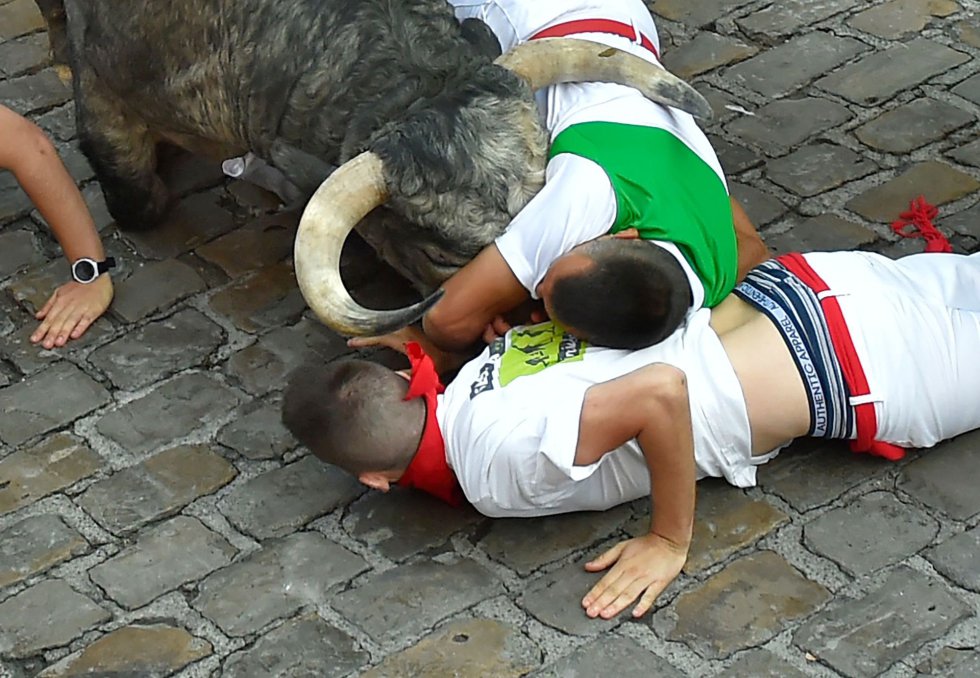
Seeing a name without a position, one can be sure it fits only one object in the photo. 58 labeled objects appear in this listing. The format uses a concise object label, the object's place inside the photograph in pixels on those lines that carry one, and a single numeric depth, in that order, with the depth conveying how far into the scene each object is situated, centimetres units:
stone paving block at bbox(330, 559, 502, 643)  634
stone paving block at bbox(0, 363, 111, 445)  775
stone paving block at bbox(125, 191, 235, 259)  925
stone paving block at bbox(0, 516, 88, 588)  681
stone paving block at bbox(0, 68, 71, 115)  1066
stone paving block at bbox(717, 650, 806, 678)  595
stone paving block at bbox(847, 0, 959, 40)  1070
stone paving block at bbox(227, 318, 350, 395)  802
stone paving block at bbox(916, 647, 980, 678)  587
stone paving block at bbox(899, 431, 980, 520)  675
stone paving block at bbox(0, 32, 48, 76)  1105
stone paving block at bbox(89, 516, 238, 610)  666
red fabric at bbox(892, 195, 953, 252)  833
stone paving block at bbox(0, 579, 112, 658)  639
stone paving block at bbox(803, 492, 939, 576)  650
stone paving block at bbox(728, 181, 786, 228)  891
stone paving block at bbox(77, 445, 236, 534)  712
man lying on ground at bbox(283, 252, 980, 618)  638
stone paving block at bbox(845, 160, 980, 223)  885
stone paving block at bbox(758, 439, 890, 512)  689
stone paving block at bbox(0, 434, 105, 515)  727
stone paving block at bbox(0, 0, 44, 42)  1152
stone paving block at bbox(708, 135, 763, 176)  941
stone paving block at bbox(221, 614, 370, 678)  616
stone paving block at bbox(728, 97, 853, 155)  964
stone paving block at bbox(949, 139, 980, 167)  929
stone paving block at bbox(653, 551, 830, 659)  614
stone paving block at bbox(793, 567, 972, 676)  599
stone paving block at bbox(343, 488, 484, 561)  684
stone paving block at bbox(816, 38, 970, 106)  1001
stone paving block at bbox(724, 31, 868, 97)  1025
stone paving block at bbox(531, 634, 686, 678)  603
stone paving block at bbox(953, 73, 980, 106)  991
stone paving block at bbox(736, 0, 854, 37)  1089
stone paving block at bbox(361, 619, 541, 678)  609
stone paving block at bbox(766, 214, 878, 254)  858
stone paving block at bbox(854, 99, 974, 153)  948
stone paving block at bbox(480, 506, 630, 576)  668
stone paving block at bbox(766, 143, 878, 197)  915
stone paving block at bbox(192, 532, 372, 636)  646
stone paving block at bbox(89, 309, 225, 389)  814
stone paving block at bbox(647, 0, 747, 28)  1117
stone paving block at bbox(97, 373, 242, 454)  764
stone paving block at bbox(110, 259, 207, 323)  870
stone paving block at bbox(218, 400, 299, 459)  749
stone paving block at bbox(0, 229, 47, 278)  917
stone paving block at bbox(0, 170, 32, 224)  959
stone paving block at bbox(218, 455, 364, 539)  702
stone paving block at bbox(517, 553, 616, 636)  627
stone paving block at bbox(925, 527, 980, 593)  635
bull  713
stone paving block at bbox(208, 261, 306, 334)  853
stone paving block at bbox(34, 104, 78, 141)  1040
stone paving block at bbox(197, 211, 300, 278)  905
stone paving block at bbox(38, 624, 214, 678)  622
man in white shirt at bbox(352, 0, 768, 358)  670
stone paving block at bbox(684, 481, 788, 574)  660
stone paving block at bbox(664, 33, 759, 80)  1053
